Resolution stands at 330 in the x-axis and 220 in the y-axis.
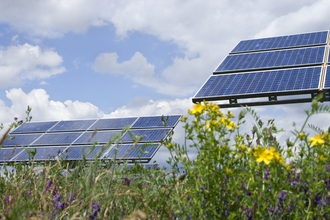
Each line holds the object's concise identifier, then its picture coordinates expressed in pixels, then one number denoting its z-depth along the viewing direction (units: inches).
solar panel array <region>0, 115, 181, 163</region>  394.9
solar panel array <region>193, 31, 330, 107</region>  290.2
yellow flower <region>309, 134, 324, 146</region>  74.5
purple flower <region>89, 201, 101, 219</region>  70.8
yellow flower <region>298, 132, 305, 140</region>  80.2
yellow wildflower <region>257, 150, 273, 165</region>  67.0
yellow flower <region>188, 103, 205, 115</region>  85.1
